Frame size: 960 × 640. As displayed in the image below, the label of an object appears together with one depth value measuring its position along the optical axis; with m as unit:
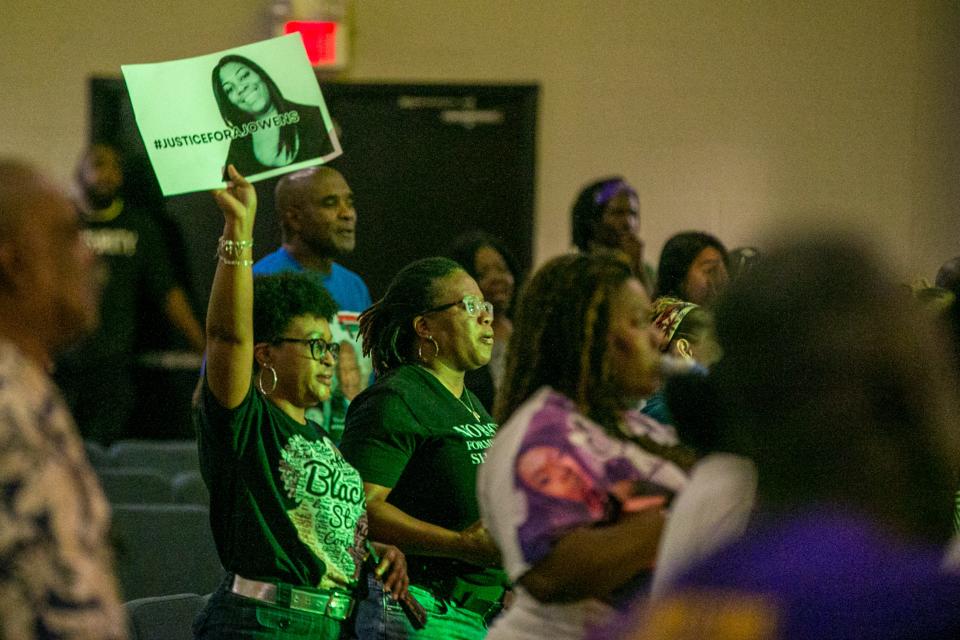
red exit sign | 16.12
